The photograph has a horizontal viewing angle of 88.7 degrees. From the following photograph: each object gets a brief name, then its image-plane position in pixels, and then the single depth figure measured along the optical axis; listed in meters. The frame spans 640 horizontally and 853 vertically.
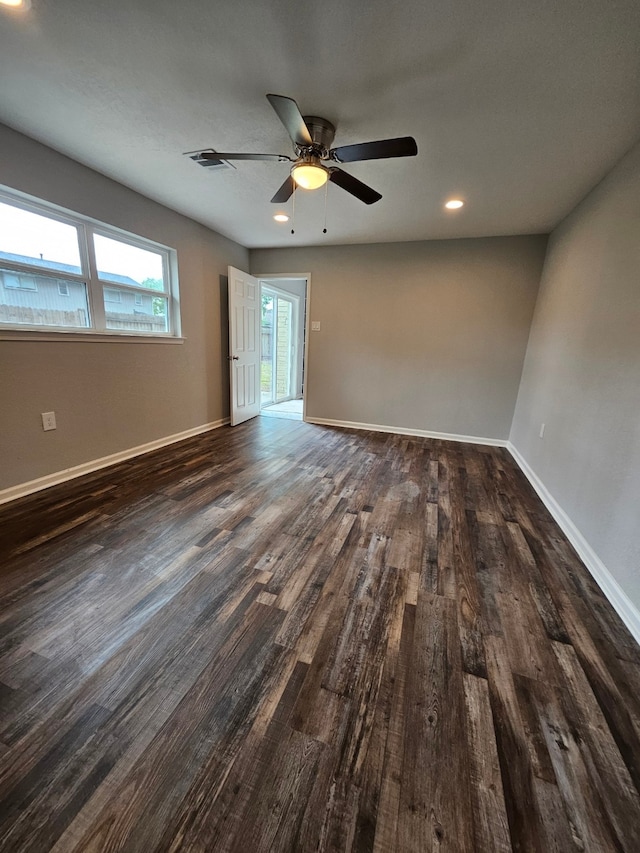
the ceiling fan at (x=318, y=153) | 1.62
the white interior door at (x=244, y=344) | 4.33
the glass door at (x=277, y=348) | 6.16
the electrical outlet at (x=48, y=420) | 2.55
